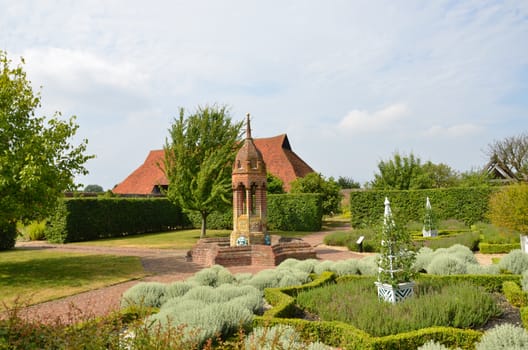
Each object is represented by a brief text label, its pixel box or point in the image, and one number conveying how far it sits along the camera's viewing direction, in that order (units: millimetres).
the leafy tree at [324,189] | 30859
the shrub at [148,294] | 7535
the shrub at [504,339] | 4406
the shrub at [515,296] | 6965
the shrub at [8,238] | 20277
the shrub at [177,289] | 7806
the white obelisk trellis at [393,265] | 6989
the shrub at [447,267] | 9367
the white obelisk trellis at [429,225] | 19405
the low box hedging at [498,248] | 15012
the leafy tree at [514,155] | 43641
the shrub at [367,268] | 10008
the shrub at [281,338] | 4319
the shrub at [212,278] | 9094
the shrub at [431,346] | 4453
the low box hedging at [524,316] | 5470
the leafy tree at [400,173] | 30141
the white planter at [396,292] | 6941
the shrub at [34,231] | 25297
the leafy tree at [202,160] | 21609
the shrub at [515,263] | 9555
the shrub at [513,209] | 12531
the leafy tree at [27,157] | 11492
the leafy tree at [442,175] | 39462
